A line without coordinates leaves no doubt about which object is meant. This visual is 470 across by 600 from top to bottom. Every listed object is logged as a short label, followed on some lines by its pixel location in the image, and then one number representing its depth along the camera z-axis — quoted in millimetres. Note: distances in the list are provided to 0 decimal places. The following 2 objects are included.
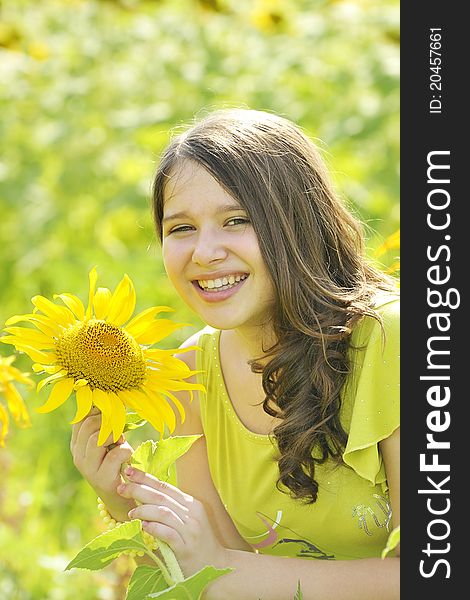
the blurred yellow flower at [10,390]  1864
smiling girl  2058
